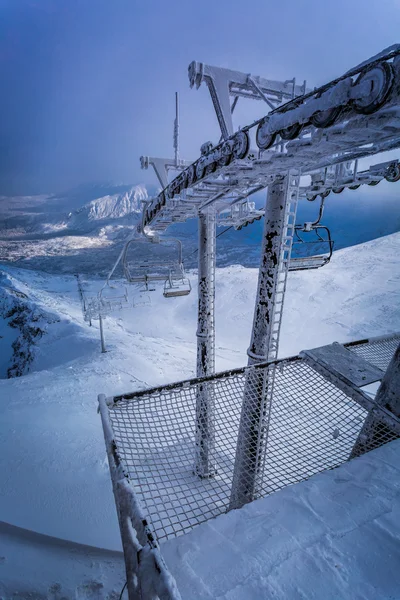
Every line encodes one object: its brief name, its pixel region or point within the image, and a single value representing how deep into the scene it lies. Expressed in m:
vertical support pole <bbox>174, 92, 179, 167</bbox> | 6.08
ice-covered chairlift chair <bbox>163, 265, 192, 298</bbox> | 7.46
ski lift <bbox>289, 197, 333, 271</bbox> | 4.70
